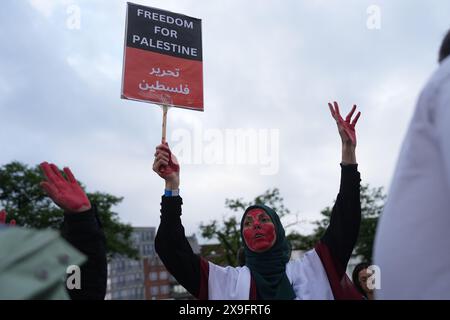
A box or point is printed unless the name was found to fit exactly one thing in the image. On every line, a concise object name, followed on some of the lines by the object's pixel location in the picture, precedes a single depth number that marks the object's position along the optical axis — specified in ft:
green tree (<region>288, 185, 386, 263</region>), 114.62
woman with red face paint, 10.31
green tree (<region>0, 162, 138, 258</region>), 89.25
